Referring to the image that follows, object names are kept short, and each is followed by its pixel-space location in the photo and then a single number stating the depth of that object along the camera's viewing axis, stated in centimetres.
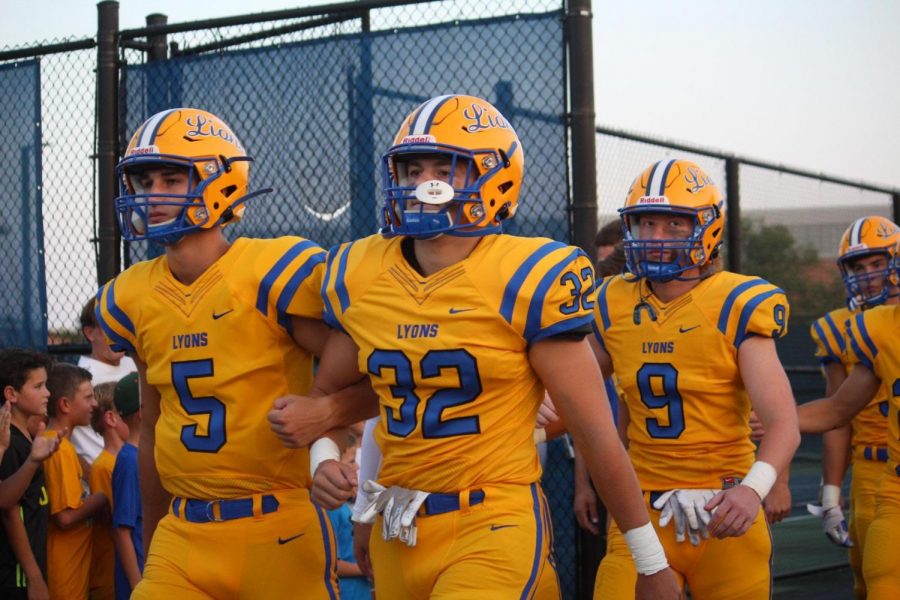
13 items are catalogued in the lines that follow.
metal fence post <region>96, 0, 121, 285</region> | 717
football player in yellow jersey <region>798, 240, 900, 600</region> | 529
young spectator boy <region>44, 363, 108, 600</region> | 593
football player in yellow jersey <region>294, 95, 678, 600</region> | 333
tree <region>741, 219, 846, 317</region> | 1390
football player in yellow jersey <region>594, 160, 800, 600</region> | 450
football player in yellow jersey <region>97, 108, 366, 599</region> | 385
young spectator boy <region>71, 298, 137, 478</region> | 674
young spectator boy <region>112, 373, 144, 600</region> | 566
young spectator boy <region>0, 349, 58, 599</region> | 555
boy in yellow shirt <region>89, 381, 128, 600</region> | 620
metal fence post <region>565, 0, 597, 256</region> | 622
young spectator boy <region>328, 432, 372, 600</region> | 630
